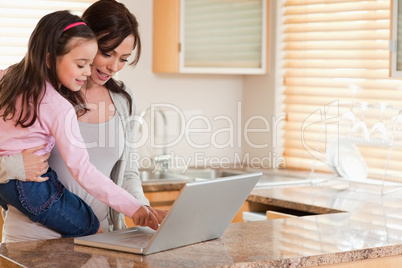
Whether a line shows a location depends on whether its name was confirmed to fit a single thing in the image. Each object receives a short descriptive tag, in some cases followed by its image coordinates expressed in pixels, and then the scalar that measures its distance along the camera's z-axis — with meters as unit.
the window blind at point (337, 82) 3.32
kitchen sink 3.55
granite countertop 1.61
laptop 1.60
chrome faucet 3.60
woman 2.03
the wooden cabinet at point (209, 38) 3.61
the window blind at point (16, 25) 3.38
